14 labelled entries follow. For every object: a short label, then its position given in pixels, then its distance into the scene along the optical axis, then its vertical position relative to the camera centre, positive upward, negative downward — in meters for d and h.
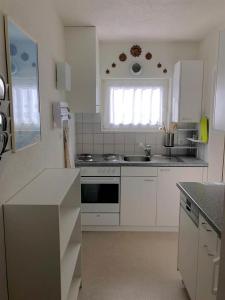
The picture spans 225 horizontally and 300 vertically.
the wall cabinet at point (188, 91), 3.22 +0.40
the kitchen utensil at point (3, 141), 1.15 -0.09
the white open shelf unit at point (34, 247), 1.27 -0.64
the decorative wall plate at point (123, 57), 3.59 +0.92
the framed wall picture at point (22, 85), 1.31 +0.21
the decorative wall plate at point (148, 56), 3.59 +0.93
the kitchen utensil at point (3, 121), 1.15 +0.00
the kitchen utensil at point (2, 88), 1.14 +0.15
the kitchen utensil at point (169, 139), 3.60 -0.24
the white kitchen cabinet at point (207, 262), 1.49 -0.88
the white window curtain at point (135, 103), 3.71 +0.28
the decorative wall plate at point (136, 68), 3.58 +0.76
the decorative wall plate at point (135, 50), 3.56 +1.01
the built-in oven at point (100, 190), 3.24 -0.88
